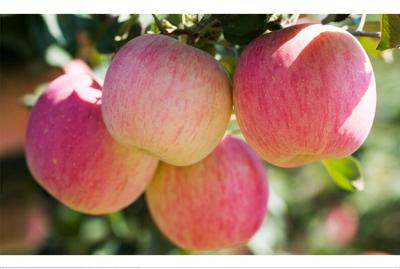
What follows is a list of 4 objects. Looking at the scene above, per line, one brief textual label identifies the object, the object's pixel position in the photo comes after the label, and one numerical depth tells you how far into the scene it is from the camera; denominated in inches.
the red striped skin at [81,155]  34.4
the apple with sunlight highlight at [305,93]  31.1
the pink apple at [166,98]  31.5
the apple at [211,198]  36.8
